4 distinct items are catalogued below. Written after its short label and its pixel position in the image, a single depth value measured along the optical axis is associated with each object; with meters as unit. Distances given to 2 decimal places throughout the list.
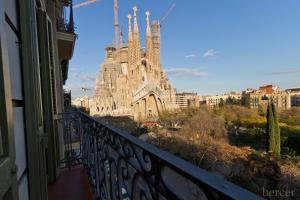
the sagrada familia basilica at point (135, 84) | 51.94
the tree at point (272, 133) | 17.31
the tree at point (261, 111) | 38.38
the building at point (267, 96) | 55.41
